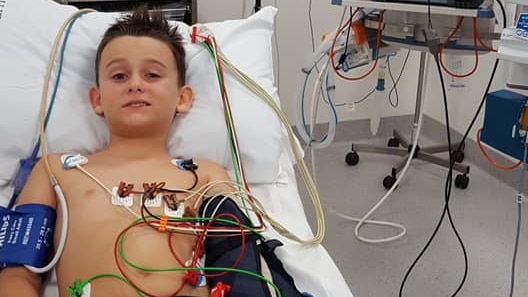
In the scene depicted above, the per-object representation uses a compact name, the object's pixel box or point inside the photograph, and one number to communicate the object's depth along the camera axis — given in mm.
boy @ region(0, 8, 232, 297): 1062
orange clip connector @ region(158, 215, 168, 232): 1085
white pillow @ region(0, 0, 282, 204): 1317
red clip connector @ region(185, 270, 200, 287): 1047
